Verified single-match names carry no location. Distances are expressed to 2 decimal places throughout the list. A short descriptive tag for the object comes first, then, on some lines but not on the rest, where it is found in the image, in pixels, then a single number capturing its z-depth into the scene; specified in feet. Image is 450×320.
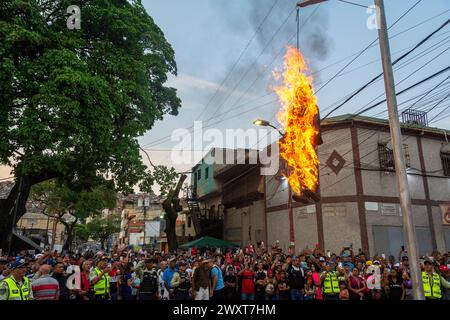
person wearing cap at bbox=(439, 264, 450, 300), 37.45
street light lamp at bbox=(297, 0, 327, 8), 27.95
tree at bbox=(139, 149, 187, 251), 83.71
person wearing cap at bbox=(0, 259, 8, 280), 27.03
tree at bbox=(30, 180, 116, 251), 111.12
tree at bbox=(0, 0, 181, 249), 43.04
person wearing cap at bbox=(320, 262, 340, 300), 32.68
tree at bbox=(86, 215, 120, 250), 220.39
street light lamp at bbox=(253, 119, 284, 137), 46.85
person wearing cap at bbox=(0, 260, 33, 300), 20.15
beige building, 58.03
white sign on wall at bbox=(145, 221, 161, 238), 166.71
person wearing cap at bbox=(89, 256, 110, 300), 30.76
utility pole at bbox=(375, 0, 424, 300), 20.98
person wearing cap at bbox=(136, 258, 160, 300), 32.30
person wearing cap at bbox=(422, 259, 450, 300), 30.14
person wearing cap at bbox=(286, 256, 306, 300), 34.32
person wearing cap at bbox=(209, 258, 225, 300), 34.55
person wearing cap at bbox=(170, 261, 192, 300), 35.42
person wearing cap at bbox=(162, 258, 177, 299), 35.01
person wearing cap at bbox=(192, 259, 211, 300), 33.83
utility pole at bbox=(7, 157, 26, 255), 55.52
